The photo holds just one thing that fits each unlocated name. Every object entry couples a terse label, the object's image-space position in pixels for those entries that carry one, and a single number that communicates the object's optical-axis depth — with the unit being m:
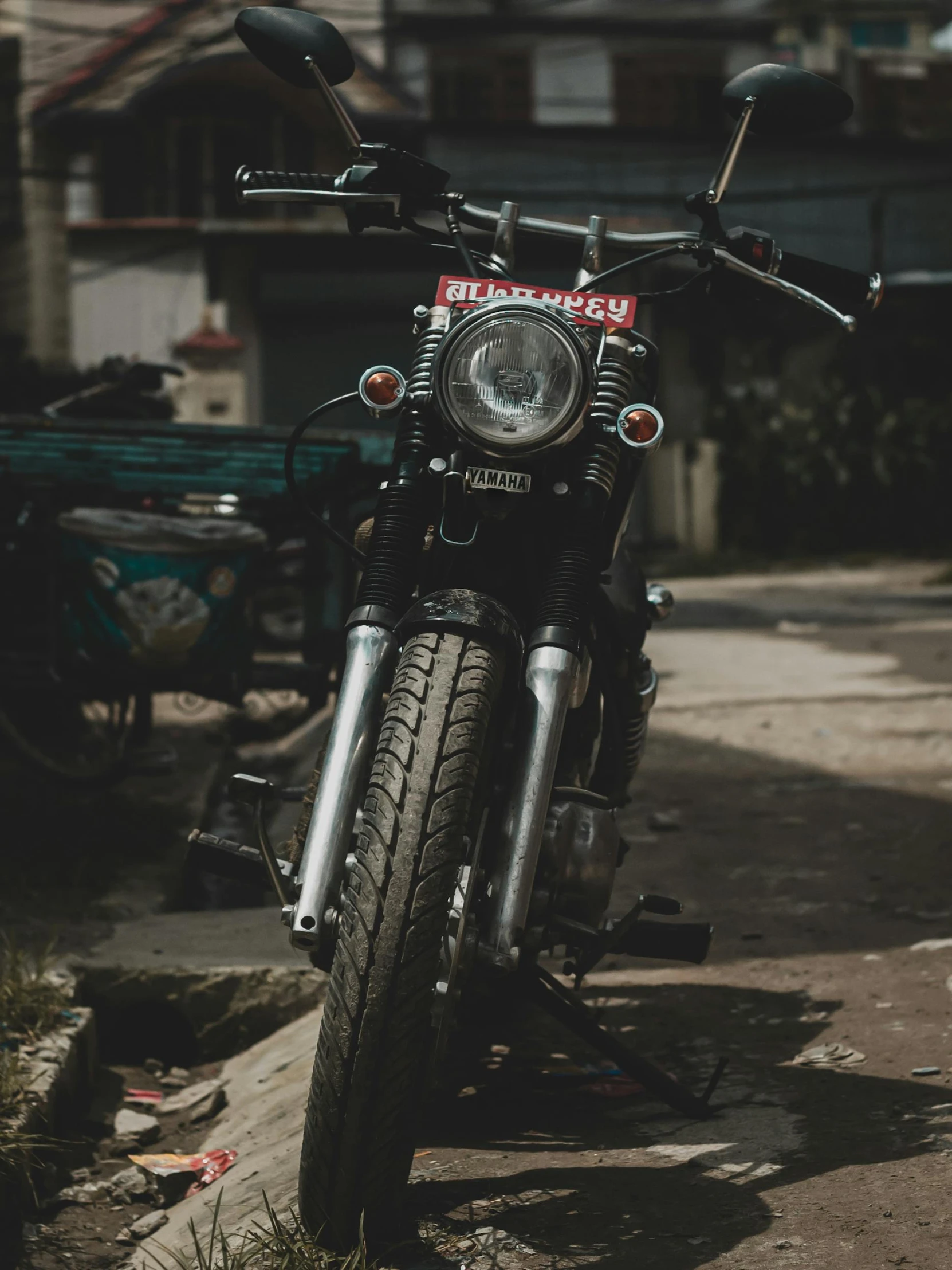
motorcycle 4.25
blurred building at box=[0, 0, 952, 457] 37.84
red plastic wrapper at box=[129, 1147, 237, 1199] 5.94
